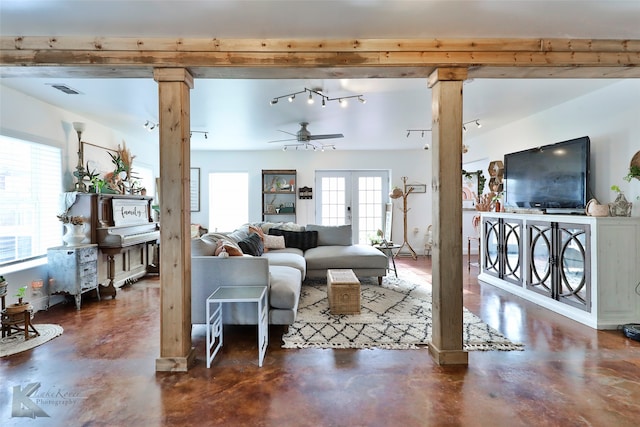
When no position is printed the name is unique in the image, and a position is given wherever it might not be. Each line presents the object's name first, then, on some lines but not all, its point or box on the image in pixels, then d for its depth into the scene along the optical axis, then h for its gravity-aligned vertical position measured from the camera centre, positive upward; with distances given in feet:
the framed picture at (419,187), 23.94 +1.66
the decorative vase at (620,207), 10.19 +0.02
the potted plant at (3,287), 9.21 -2.31
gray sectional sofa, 9.30 -2.20
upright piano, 13.55 -1.08
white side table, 7.76 -2.78
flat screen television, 11.42 +1.28
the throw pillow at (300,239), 17.35 -1.71
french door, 24.14 +0.68
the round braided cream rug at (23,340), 8.54 -3.87
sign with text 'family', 14.65 -0.12
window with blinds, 11.32 +0.47
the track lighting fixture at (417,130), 17.36 +4.46
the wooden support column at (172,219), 7.54 -0.24
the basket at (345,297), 10.92 -3.15
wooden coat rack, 22.98 +0.50
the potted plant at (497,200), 15.56 +0.42
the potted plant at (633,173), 9.63 +1.10
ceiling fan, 14.75 +3.54
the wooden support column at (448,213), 7.73 -0.12
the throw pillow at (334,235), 17.69 -1.53
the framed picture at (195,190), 23.25 +1.46
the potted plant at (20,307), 9.12 -2.92
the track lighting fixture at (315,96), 11.15 +4.32
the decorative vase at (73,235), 12.66 -1.04
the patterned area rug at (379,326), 8.83 -3.81
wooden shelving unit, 23.43 +1.15
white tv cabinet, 9.98 -2.09
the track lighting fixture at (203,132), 17.28 +4.40
